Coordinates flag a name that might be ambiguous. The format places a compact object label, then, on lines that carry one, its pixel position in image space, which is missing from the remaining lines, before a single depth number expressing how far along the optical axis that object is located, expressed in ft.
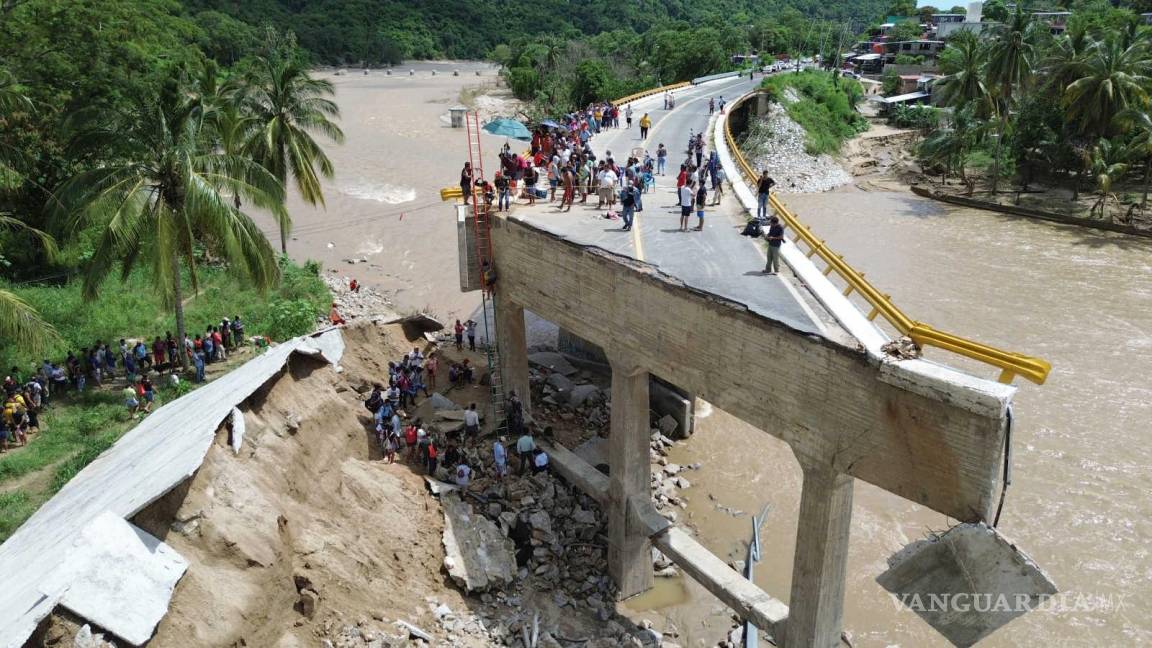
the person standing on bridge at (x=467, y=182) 63.72
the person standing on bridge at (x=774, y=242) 46.85
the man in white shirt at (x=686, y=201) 57.98
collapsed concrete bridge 35.14
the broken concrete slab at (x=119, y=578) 32.09
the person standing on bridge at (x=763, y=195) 58.13
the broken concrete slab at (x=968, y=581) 32.65
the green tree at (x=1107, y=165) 139.44
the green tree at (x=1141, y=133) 133.08
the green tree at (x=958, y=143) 176.96
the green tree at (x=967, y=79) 168.35
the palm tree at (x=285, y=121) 95.76
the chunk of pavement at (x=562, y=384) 77.36
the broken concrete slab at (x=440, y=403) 67.77
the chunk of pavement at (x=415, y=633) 43.96
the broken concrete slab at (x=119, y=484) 32.40
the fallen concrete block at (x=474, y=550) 50.37
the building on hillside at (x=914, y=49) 334.65
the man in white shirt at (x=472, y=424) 62.95
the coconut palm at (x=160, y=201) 59.67
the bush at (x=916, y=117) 219.82
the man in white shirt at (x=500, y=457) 58.70
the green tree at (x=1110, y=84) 139.33
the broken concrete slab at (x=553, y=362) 82.43
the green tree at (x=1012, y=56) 147.64
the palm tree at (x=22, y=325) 56.49
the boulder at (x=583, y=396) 76.59
